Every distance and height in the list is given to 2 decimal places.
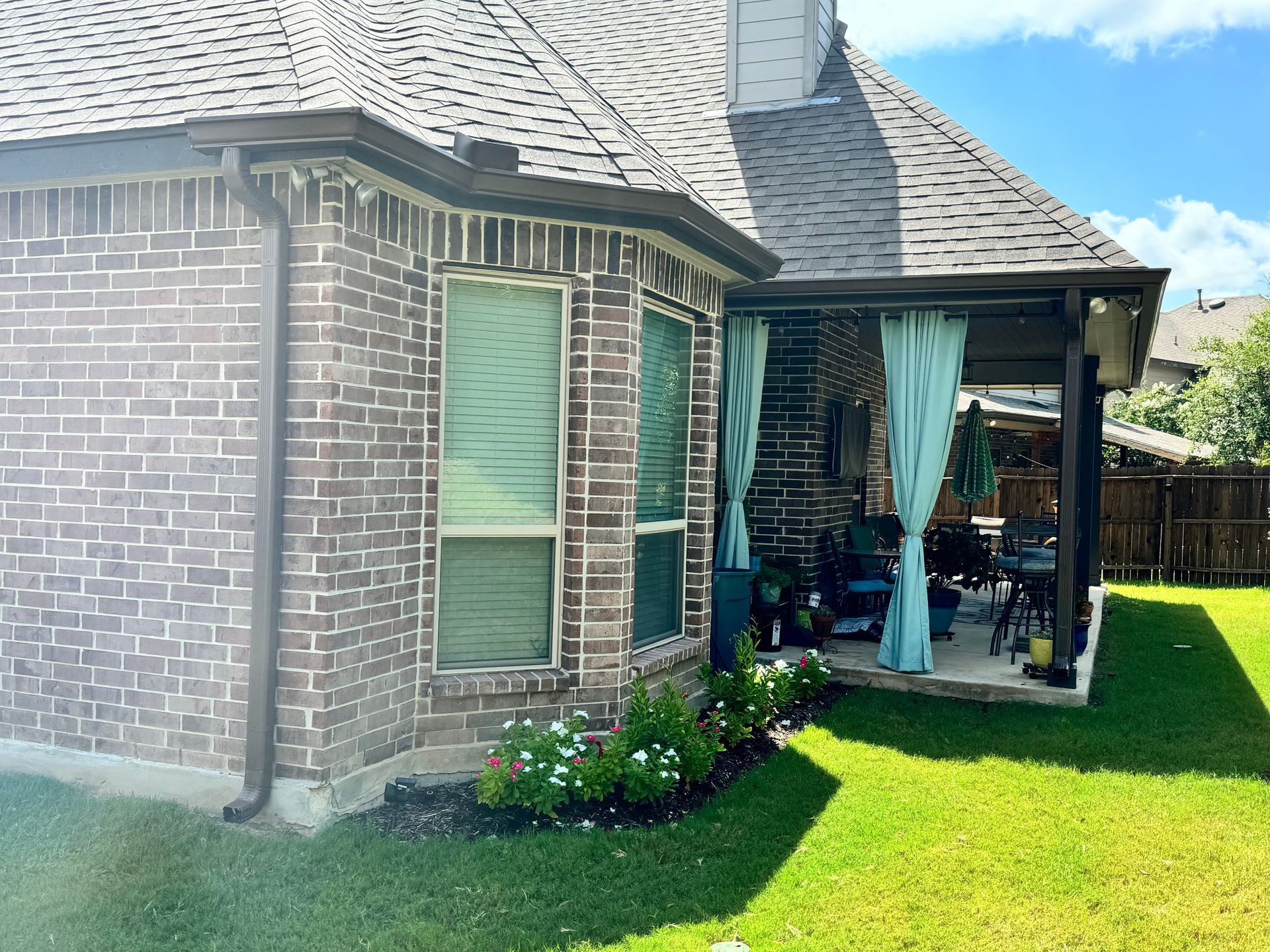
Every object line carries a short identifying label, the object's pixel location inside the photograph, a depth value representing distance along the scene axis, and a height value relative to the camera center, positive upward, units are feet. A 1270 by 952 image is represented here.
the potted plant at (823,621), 27.40 -4.19
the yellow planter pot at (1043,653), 24.97 -4.44
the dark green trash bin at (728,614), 23.54 -3.52
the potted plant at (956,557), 32.42 -2.70
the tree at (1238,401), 60.90 +5.32
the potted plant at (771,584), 26.94 -3.15
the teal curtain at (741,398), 26.84 +1.95
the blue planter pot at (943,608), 29.25 -3.99
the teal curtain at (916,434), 25.07 +1.03
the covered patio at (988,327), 23.21 +4.27
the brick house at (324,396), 14.53 +1.02
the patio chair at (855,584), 29.32 -3.36
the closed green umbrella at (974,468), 35.35 +0.28
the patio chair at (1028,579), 27.99 -3.04
